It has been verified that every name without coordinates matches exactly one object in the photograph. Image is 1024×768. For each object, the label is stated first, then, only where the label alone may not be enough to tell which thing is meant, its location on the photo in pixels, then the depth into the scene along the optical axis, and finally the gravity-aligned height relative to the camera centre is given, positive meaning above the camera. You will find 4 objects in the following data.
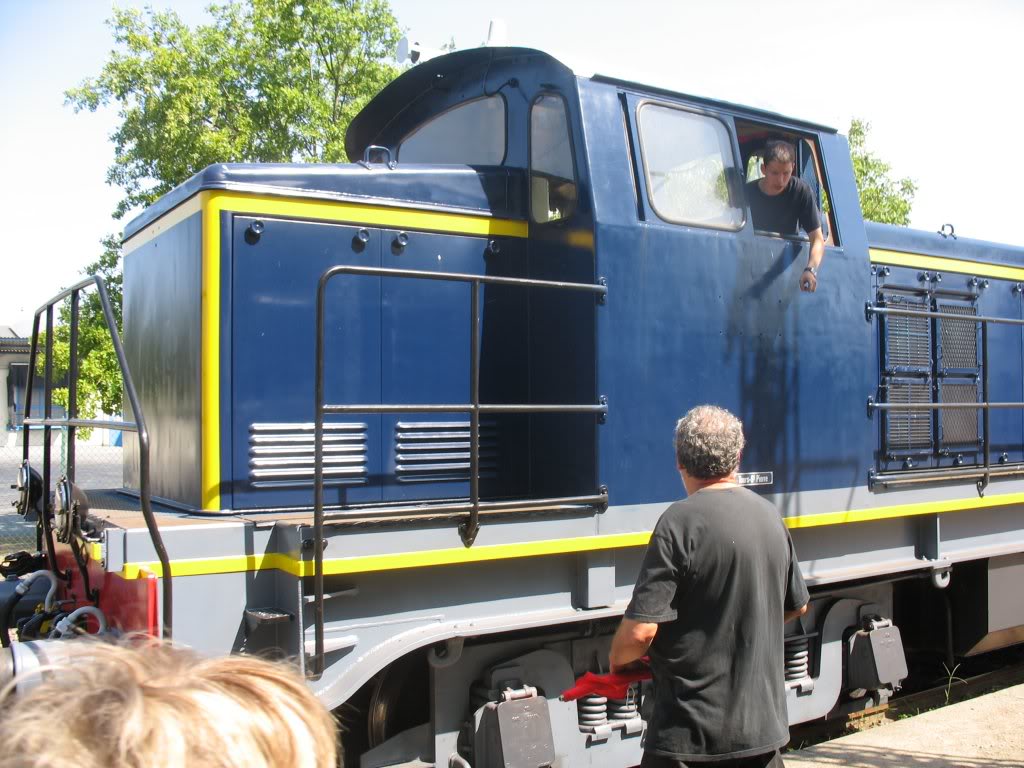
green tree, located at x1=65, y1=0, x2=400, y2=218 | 11.77 +4.31
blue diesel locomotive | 3.33 -0.02
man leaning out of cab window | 4.63 +1.02
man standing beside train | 2.64 -0.69
